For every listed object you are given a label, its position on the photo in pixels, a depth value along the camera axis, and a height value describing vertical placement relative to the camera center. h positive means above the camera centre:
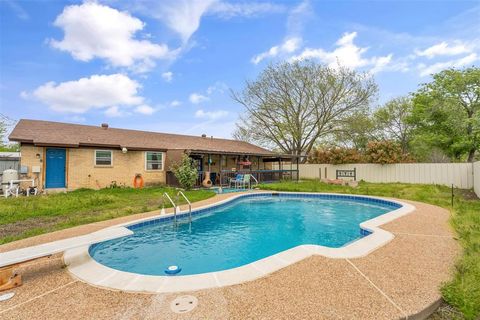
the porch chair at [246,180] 15.79 -0.91
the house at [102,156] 12.52 +0.56
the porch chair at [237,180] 16.03 -0.92
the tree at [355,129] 23.38 +3.66
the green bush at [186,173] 14.06 -0.42
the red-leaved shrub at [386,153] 18.19 +1.00
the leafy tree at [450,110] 18.20 +4.48
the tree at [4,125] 25.97 +4.27
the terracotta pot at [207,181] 16.30 -1.02
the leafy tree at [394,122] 28.63 +5.36
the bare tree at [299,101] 22.94 +6.34
